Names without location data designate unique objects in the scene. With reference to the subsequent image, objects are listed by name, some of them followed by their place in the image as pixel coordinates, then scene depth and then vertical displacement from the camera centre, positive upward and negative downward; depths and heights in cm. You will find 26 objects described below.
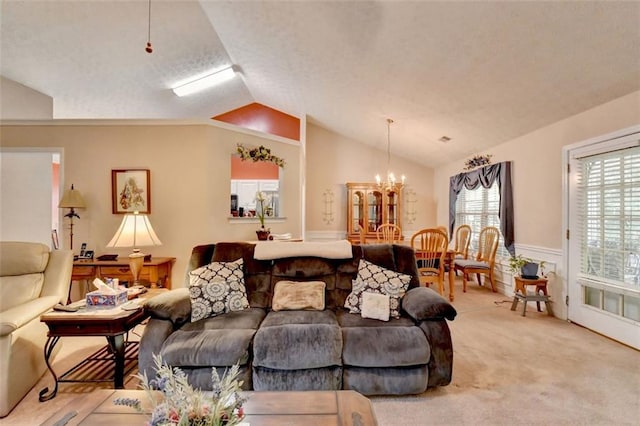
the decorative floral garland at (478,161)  487 +86
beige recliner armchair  188 -68
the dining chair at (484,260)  455 -78
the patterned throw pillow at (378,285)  237 -60
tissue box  215 -65
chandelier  510 +59
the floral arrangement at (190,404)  90 -61
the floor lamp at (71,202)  370 +11
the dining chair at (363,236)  551 -47
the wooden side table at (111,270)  346 -69
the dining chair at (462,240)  545 -53
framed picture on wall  395 +27
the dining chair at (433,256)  396 -60
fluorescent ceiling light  495 +223
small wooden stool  357 -101
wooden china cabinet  632 +11
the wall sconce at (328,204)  662 +17
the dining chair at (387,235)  496 -43
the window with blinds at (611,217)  278 -4
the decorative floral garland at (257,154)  440 +88
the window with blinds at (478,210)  485 +4
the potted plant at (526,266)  366 -68
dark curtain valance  436 +44
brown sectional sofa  190 -88
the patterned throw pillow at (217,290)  231 -63
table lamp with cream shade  254 -22
